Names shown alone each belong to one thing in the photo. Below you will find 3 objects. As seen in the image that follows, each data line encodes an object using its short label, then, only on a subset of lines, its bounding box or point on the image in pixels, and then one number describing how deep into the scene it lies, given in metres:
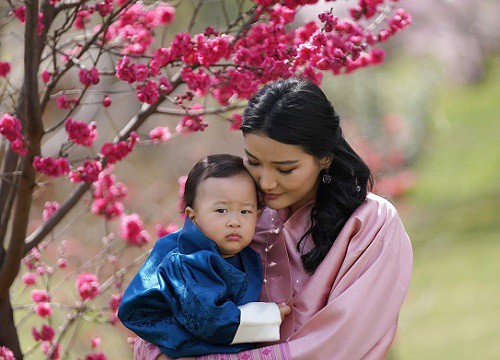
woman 5.00
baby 4.82
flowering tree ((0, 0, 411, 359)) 5.77
